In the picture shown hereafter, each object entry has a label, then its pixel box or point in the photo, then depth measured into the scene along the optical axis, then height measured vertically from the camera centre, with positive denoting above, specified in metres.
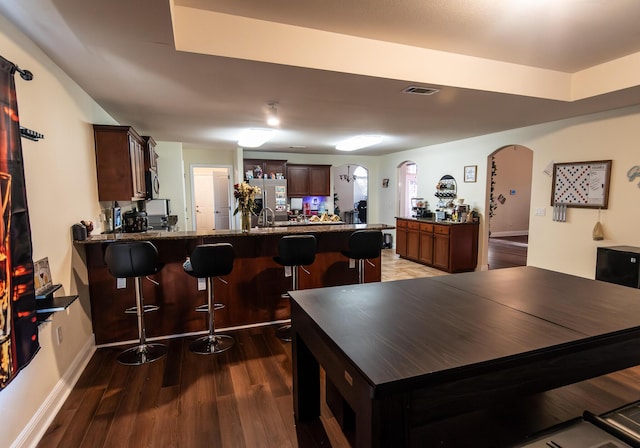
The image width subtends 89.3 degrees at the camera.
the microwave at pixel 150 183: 4.67 +0.19
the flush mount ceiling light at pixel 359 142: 5.69 +0.98
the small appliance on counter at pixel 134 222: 4.17 -0.34
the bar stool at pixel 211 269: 2.80 -0.64
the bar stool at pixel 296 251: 3.14 -0.54
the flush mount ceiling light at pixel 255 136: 5.07 +0.98
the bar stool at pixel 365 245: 3.42 -0.53
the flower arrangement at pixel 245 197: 3.37 -0.02
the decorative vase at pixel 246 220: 3.43 -0.26
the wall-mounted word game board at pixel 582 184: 4.05 +0.12
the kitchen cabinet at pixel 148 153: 4.55 +0.62
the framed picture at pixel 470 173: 5.87 +0.39
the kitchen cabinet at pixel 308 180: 8.09 +0.38
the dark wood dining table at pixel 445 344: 1.08 -0.59
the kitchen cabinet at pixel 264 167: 7.60 +0.67
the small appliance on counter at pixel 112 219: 3.57 -0.26
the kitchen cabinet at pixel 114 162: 3.26 +0.35
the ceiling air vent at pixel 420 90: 3.00 +0.98
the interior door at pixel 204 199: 8.98 -0.09
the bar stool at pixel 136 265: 2.63 -0.57
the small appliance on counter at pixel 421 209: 6.91 -0.32
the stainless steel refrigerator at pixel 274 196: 7.52 -0.02
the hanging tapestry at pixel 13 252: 1.57 -0.28
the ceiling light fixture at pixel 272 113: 3.57 +0.97
